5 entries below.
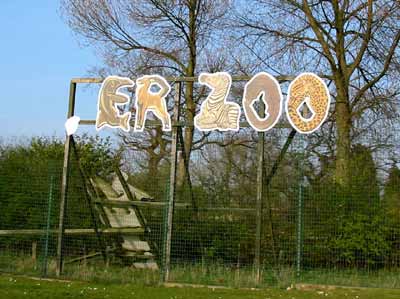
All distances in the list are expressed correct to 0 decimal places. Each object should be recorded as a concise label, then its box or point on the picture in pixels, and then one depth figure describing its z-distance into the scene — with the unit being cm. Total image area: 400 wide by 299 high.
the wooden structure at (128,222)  1320
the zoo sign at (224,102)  1164
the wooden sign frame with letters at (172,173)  1174
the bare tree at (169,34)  2016
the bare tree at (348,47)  1688
